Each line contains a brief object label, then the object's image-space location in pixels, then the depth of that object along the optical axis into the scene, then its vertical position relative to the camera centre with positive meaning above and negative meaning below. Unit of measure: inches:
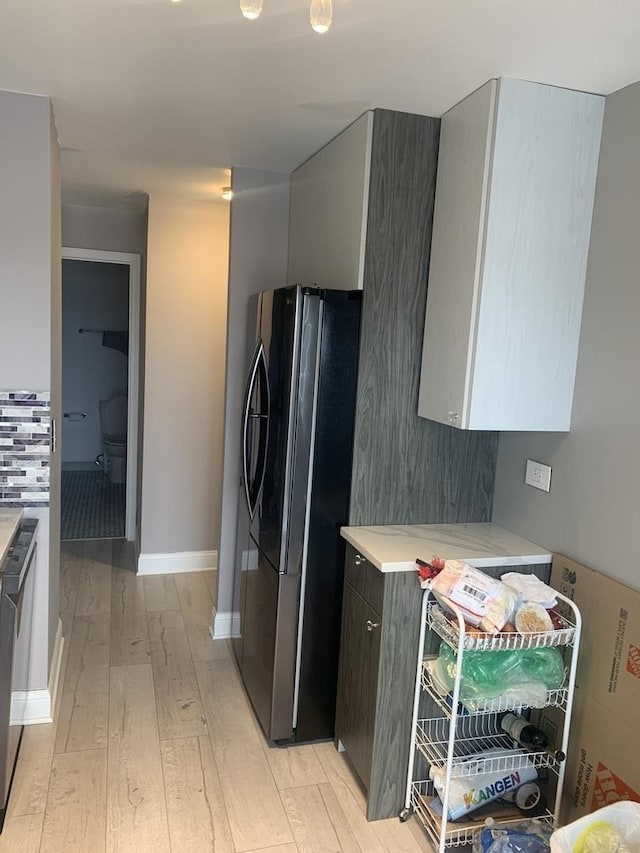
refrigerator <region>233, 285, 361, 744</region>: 93.1 -22.5
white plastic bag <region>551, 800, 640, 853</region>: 62.1 -45.2
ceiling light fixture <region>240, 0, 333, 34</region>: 44.7 +22.3
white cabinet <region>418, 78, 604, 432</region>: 80.1 +12.8
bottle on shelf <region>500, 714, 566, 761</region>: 82.8 -48.8
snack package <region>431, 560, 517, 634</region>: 75.2 -28.3
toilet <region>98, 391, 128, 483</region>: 261.7 -42.8
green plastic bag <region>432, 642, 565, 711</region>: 76.6 -38.3
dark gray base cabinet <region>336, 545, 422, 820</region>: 83.4 -43.6
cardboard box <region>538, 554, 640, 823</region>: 74.4 -39.8
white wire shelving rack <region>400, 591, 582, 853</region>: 75.7 -50.6
